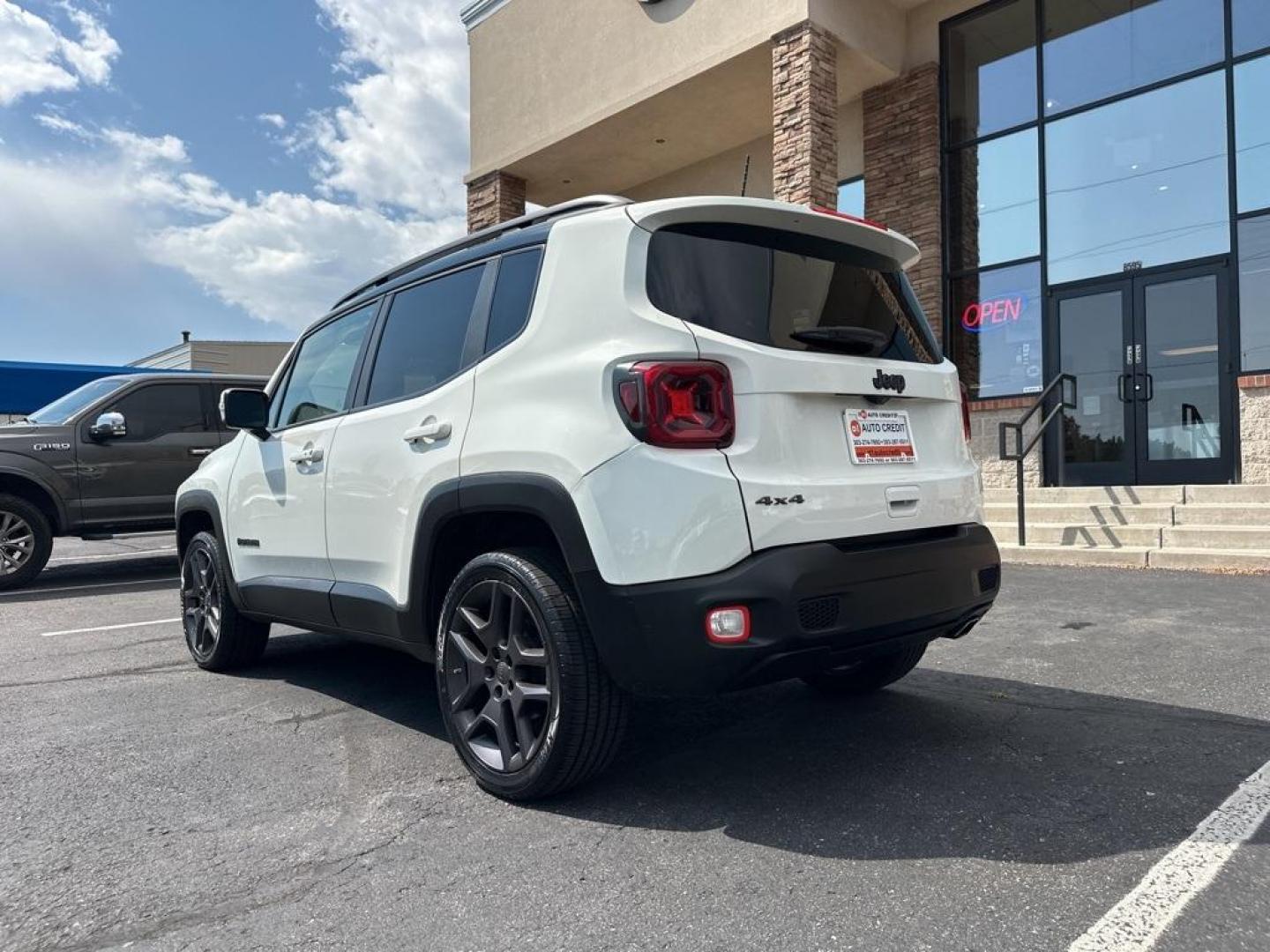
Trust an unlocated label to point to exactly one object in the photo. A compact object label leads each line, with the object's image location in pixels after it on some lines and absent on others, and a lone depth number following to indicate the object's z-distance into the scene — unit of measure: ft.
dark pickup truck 28.40
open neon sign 37.91
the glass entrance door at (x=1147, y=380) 32.19
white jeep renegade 8.34
